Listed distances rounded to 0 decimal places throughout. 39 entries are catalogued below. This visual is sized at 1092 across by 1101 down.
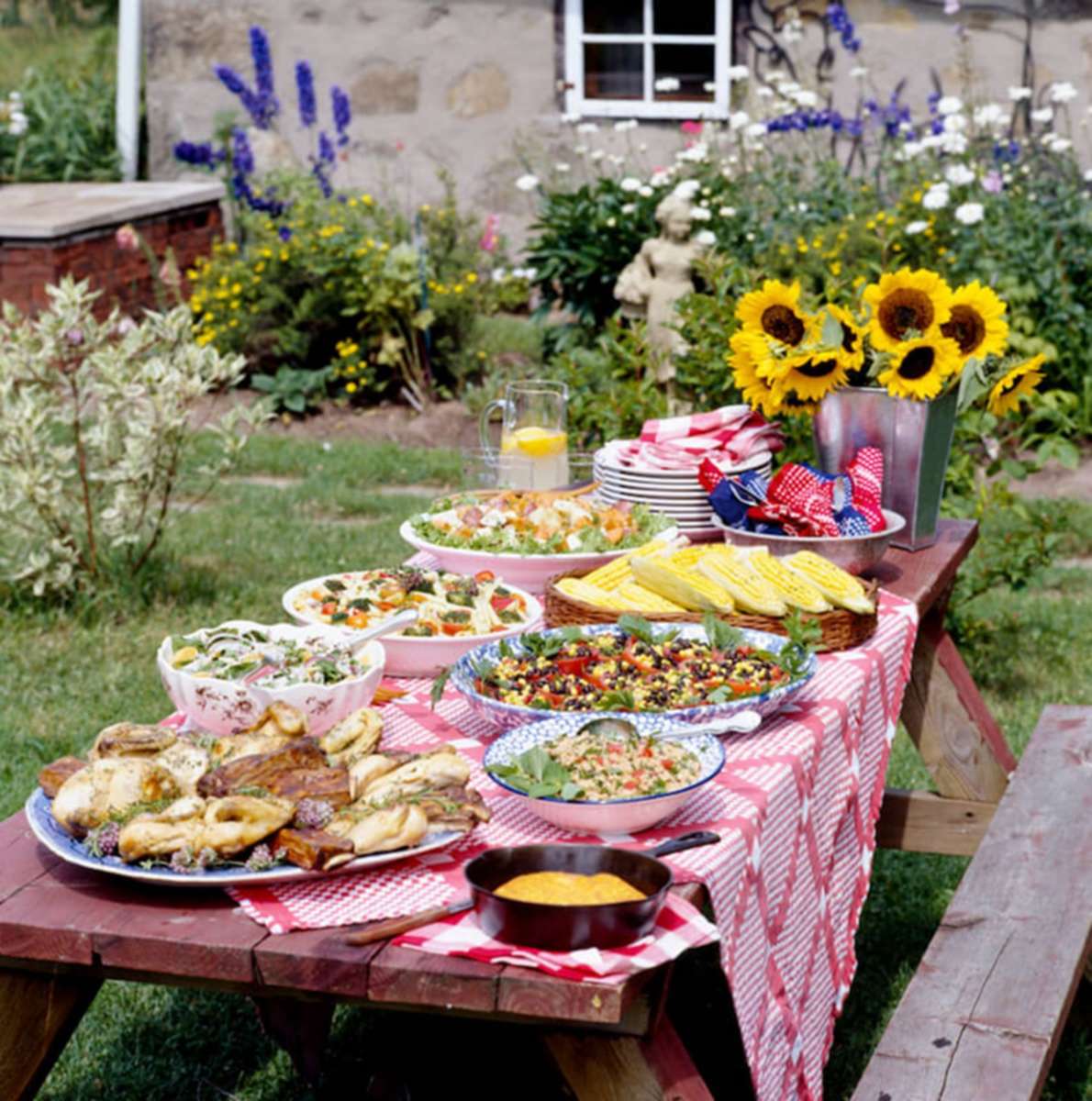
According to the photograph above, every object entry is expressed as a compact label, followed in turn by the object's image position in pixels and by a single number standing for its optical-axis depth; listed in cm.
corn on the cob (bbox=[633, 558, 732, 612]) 288
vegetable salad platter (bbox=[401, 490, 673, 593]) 323
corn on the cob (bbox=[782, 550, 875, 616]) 289
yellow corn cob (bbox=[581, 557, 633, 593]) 302
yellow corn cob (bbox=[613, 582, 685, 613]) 291
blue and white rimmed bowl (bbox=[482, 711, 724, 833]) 211
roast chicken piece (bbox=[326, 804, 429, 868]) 199
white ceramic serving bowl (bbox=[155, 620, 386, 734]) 241
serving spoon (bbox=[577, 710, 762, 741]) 232
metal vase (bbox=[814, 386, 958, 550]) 349
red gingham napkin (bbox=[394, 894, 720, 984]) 180
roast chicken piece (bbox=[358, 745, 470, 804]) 212
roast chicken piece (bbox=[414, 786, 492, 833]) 207
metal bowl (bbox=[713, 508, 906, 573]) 323
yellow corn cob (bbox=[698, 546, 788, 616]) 286
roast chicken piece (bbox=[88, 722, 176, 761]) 220
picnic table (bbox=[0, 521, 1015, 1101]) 181
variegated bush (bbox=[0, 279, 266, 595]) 553
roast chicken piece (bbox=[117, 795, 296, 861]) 197
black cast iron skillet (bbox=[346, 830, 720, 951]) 183
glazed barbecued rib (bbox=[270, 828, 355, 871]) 196
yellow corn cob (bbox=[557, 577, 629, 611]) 290
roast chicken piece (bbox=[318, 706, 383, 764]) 227
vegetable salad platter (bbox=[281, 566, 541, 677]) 276
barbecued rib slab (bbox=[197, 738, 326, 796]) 212
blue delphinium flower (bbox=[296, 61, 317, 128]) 1045
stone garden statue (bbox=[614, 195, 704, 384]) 809
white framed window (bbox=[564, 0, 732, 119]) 1084
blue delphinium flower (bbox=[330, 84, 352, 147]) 1045
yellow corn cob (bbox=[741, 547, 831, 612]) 288
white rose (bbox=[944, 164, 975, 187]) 820
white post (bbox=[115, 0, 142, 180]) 1134
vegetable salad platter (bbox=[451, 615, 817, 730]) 247
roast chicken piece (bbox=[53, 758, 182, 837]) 204
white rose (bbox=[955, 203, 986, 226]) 786
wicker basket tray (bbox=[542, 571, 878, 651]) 285
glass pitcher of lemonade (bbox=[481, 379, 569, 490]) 381
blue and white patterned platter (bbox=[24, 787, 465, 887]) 194
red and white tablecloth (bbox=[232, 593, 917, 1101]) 203
